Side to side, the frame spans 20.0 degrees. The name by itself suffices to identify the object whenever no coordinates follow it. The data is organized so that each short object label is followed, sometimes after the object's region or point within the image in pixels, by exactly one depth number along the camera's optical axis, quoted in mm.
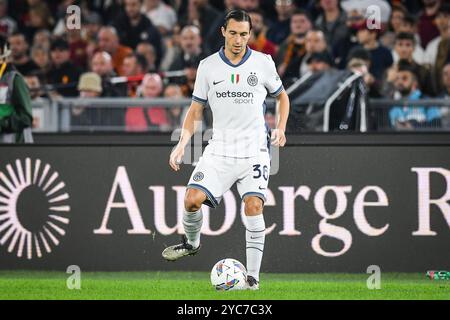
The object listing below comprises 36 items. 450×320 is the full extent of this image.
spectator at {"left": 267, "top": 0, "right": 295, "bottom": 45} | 16531
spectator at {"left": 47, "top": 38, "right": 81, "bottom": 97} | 16531
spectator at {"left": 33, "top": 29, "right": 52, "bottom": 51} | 17631
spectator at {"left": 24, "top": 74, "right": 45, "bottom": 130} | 14211
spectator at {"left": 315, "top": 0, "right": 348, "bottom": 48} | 16047
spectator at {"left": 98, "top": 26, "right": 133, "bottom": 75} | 16734
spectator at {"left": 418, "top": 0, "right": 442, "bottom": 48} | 16281
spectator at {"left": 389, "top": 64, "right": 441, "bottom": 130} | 13773
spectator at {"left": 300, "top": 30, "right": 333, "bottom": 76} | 14844
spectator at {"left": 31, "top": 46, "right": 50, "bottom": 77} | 17016
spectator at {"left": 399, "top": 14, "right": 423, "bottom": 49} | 15812
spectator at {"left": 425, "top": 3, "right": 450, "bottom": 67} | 15766
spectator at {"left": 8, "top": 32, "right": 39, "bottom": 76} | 17188
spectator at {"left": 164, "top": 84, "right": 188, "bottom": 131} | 13883
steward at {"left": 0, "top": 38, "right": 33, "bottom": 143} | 13078
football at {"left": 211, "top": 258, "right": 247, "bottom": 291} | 10539
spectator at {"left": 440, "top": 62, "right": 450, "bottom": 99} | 15008
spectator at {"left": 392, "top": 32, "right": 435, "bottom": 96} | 15125
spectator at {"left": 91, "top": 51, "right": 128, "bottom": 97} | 15570
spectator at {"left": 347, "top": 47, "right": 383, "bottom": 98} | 14898
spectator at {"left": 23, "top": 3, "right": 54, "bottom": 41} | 18641
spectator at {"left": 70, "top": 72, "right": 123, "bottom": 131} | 14086
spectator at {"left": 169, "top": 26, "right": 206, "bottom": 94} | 15586
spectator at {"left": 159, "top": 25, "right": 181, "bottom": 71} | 16688
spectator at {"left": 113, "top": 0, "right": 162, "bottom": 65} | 17250
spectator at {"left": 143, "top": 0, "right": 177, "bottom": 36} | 17734
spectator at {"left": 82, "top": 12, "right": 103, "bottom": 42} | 17641
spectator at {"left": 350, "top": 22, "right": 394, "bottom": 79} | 15586
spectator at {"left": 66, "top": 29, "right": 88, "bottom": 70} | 17252
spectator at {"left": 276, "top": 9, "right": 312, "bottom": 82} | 15398
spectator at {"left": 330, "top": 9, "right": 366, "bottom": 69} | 15857
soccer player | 10664
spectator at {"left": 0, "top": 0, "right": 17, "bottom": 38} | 18236
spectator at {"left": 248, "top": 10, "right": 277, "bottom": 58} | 16016
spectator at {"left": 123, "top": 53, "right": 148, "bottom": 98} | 16219
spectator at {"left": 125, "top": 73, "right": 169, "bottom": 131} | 13961
